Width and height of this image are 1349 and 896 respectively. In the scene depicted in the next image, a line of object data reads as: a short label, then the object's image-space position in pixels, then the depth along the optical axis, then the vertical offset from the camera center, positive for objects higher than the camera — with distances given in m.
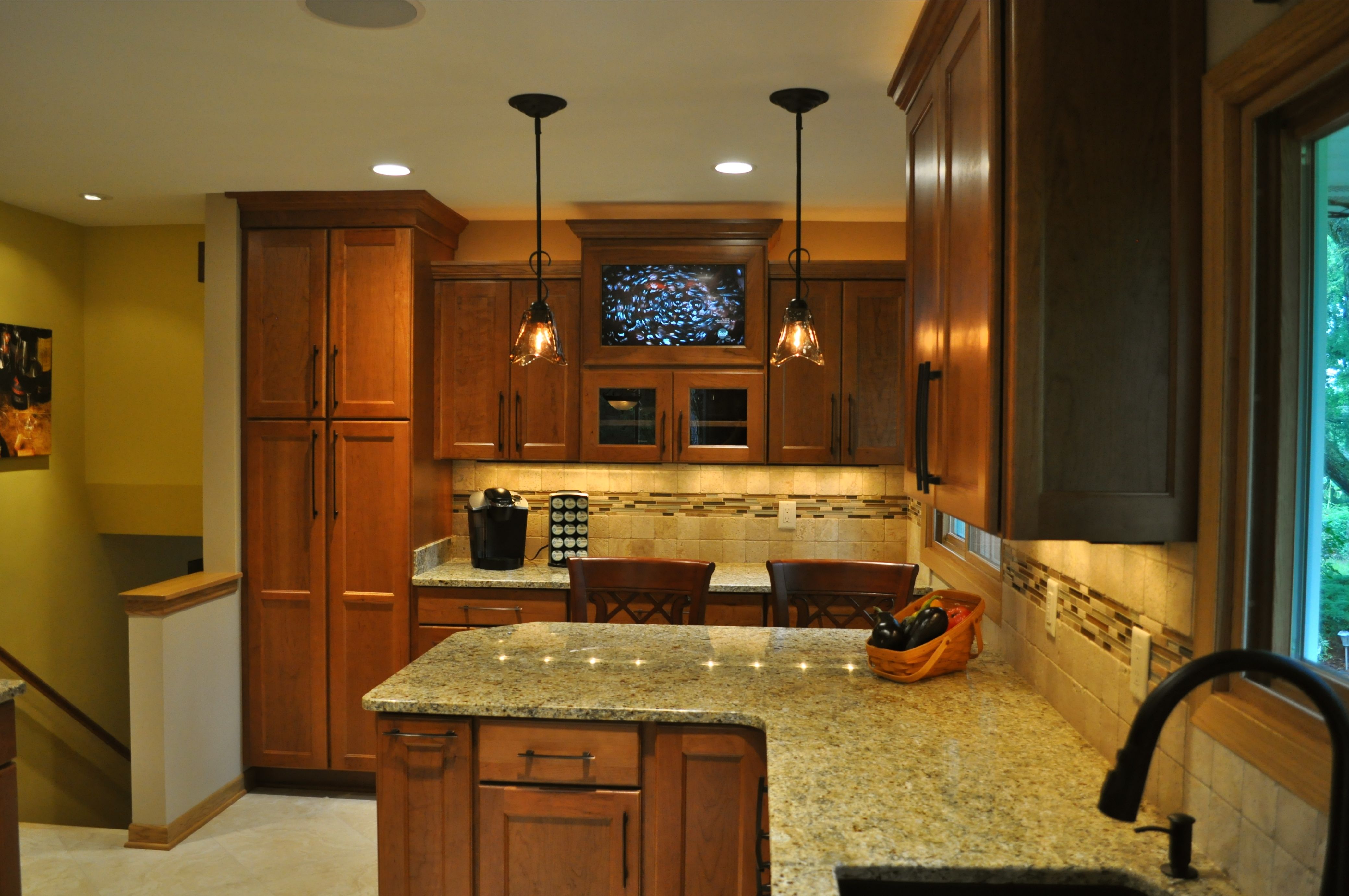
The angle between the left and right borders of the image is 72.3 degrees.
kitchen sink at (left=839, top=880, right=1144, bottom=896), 1.31 -0.66
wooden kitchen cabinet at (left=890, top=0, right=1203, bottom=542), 1.41 +0.24
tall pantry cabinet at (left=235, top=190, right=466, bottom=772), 3.83 -0.17
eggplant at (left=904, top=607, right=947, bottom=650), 2.14 -0.47
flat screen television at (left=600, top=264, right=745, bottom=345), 3.94 +0.52
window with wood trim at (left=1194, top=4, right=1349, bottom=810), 1.15 +0.06
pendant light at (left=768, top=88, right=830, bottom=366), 2.58 +0.29
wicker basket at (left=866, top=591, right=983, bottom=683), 2.12 -0.54
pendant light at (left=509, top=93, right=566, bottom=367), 2.72 +0.27
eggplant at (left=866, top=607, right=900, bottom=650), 2.17 -0.49
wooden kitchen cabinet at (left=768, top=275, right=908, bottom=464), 3.97 +0.20
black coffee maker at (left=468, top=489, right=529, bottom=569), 3.96 -0.45
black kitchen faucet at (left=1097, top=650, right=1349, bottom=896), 0.84 -0.29
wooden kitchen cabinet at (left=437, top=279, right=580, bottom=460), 4.04 +0.21
